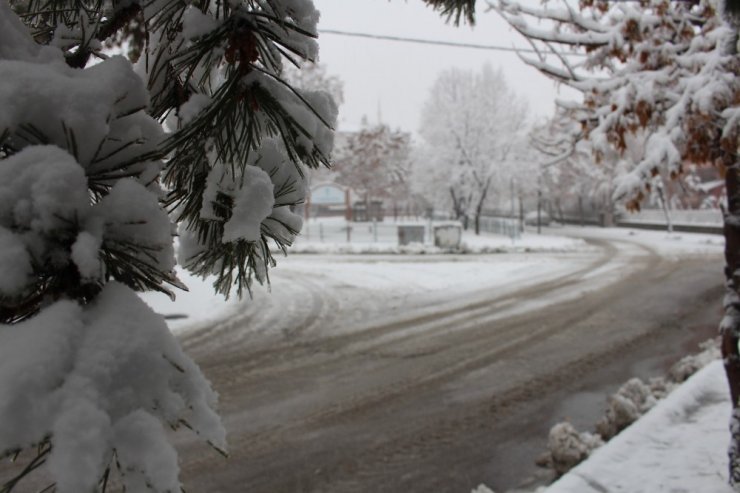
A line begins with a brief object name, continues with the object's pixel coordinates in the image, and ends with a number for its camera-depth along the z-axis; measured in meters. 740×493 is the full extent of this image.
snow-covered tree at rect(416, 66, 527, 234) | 34.62
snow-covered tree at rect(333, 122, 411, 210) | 42.34
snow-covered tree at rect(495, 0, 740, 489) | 3.51
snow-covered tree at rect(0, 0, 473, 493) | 0.75
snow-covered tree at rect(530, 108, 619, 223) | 41.97
